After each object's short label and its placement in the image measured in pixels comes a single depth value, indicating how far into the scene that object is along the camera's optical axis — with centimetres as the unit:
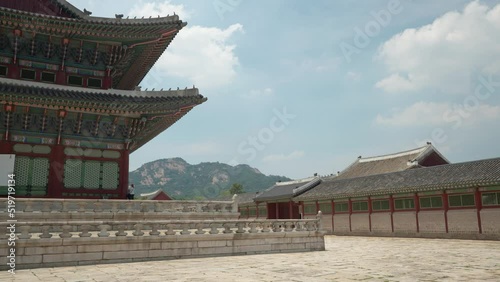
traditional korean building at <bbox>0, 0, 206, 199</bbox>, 1883
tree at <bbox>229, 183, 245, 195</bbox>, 9450
